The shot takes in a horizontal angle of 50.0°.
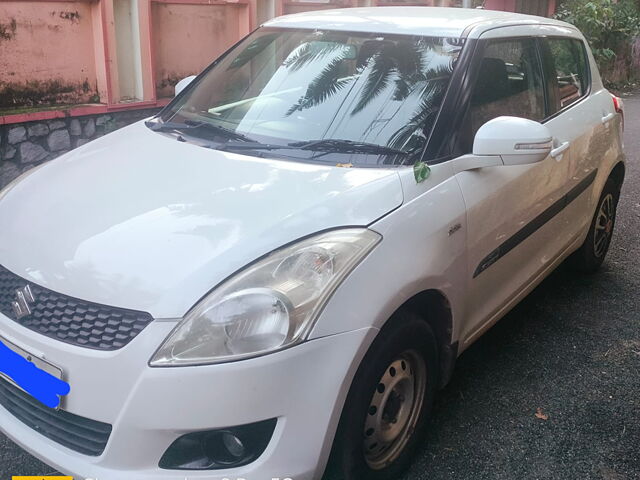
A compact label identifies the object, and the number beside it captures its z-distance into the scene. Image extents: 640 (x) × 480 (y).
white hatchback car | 1.98
